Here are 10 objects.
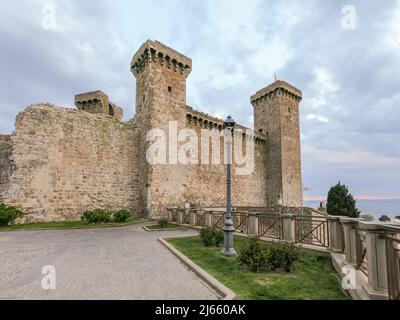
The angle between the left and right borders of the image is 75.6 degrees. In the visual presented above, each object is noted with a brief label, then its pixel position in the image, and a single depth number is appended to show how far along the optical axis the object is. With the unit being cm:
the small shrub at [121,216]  1836
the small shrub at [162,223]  1644
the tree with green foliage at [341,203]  3441
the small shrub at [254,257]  674
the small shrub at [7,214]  1486
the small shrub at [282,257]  686
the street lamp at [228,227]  861
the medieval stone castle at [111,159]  1762
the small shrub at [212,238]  1035
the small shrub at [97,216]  1683
